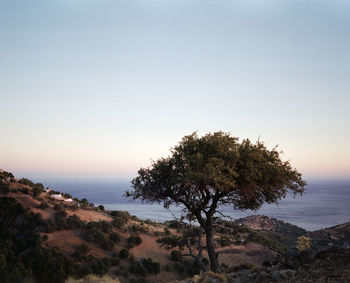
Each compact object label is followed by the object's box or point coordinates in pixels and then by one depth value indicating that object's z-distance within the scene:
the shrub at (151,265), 36.10
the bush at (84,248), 36.89
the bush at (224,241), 46.35
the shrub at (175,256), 39.72
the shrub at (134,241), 41.79
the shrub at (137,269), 35.09
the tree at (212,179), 15.47
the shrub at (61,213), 44.67
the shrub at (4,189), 48.47
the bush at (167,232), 50.22
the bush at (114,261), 35.63
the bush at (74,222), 42.76
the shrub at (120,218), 46.78
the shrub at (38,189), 52.16
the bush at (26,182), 56.66
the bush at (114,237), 41.44
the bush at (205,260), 40.05
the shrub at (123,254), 37.78
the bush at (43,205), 46.12
